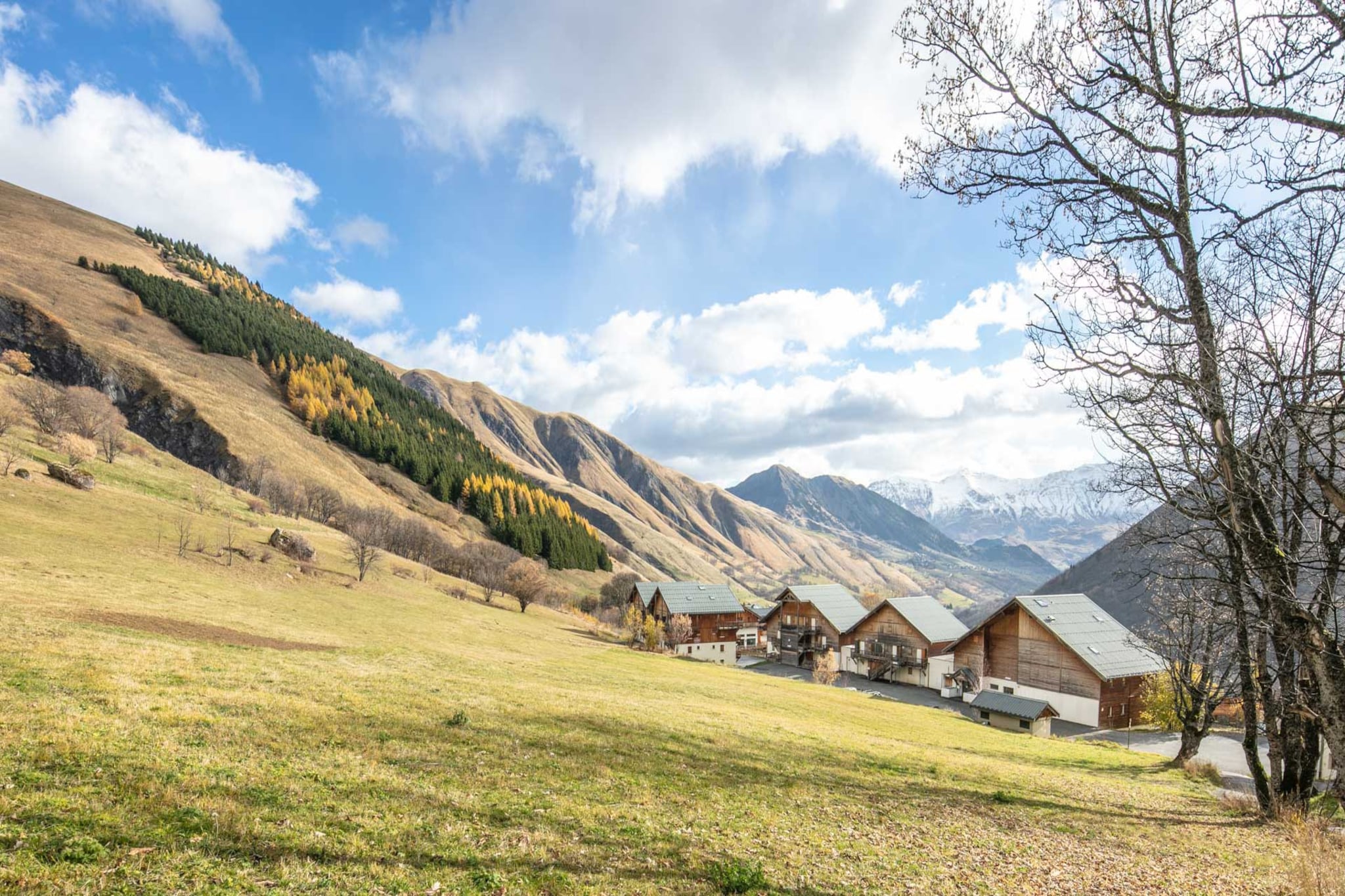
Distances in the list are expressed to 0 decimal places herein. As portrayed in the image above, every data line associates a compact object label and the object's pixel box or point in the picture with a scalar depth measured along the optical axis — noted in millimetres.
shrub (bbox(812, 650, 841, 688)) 68875
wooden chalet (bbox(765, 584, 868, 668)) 87062
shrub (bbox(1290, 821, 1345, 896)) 8469
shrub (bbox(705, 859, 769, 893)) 8641
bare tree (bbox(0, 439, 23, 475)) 51062
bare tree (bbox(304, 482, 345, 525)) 99312
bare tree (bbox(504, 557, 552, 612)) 77375
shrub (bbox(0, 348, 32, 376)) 99500
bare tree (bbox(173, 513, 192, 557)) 47094
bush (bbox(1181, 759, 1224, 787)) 29344
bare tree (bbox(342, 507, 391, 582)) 61312
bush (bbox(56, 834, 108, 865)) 7078
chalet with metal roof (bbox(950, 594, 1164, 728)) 54844
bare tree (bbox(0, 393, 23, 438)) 59497
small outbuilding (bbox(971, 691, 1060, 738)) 52184
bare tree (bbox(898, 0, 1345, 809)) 8188
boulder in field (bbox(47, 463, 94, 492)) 54312
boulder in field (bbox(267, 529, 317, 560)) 57562
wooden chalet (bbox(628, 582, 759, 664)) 89688
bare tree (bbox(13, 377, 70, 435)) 71125
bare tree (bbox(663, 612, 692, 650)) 84750
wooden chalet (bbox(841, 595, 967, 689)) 74125
